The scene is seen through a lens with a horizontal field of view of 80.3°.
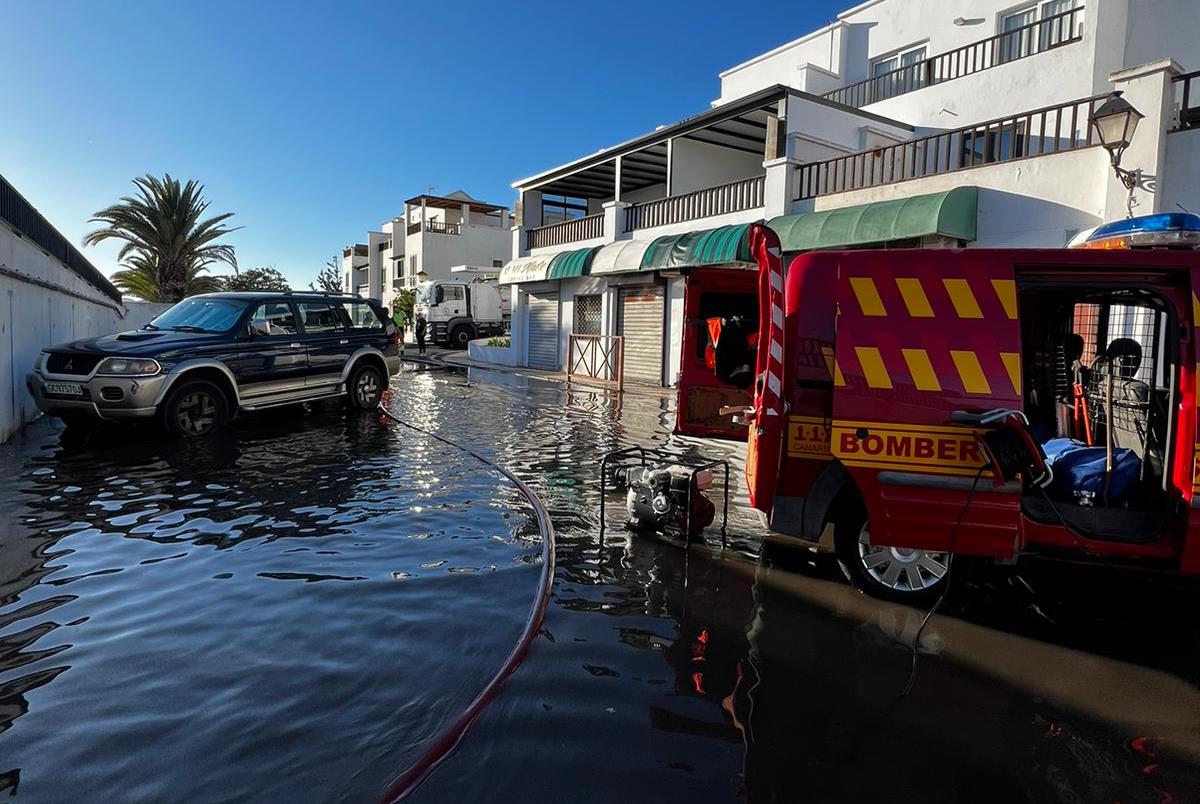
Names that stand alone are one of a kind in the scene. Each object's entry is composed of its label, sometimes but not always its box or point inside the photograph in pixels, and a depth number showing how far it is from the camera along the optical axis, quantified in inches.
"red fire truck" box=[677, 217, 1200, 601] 146.0
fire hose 96.9
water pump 211.3
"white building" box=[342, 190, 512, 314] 1768.0
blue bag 162.1
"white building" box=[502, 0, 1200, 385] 423.8
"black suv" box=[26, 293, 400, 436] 324.8
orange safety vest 228.7
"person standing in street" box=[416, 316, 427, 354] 1176.8
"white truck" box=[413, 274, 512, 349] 1284.4
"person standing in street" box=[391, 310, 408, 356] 1309.3
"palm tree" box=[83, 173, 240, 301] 1150.3
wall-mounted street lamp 359.3
